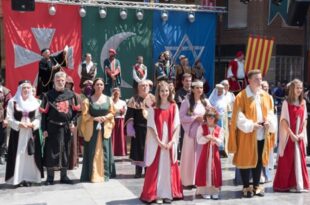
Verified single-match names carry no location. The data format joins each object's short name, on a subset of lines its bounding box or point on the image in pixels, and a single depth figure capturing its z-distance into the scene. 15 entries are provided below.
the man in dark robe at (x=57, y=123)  8.05
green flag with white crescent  15.52
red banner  14.46
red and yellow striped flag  14.77
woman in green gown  8.28
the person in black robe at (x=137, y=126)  8.77
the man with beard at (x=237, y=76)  17.05
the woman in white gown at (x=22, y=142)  8.05
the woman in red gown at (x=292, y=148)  7.63
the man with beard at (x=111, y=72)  14.62
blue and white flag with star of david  16.44
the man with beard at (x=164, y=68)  15.08
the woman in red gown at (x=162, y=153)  6.89
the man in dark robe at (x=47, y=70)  11.73
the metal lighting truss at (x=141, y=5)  15.16
